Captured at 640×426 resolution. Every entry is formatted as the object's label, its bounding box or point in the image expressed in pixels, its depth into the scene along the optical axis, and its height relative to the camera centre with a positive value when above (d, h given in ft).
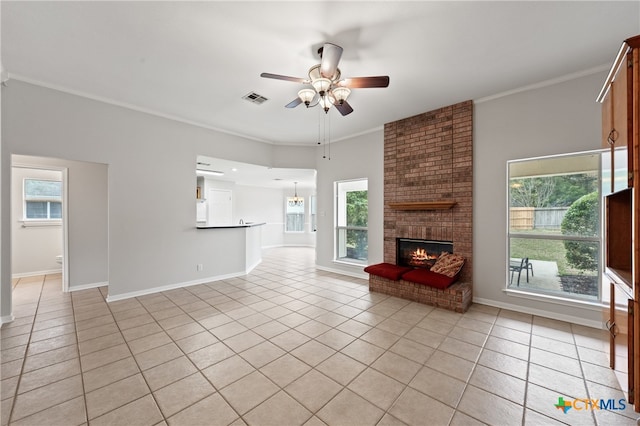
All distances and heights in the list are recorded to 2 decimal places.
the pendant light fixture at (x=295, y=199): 33.22 +1.82
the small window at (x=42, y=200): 17.12 +0.87
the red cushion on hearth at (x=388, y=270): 13.50 -3.31
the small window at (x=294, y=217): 35.09 -0.66
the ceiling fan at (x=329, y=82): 7.70 +4.52
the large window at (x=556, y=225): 10.23 -0.55
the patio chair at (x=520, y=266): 11.77 -2.57
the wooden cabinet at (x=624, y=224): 5.46 -0.31
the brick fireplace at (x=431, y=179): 12.97 +1.97
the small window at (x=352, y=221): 18.38 -0.65
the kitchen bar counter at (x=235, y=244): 16.89 -2.38
